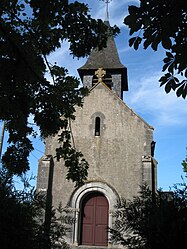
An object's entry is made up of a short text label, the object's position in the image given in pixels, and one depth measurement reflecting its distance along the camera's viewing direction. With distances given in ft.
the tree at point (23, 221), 21.08
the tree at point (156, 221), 18.95
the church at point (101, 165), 49.01
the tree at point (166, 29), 12.80
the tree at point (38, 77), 21.47
